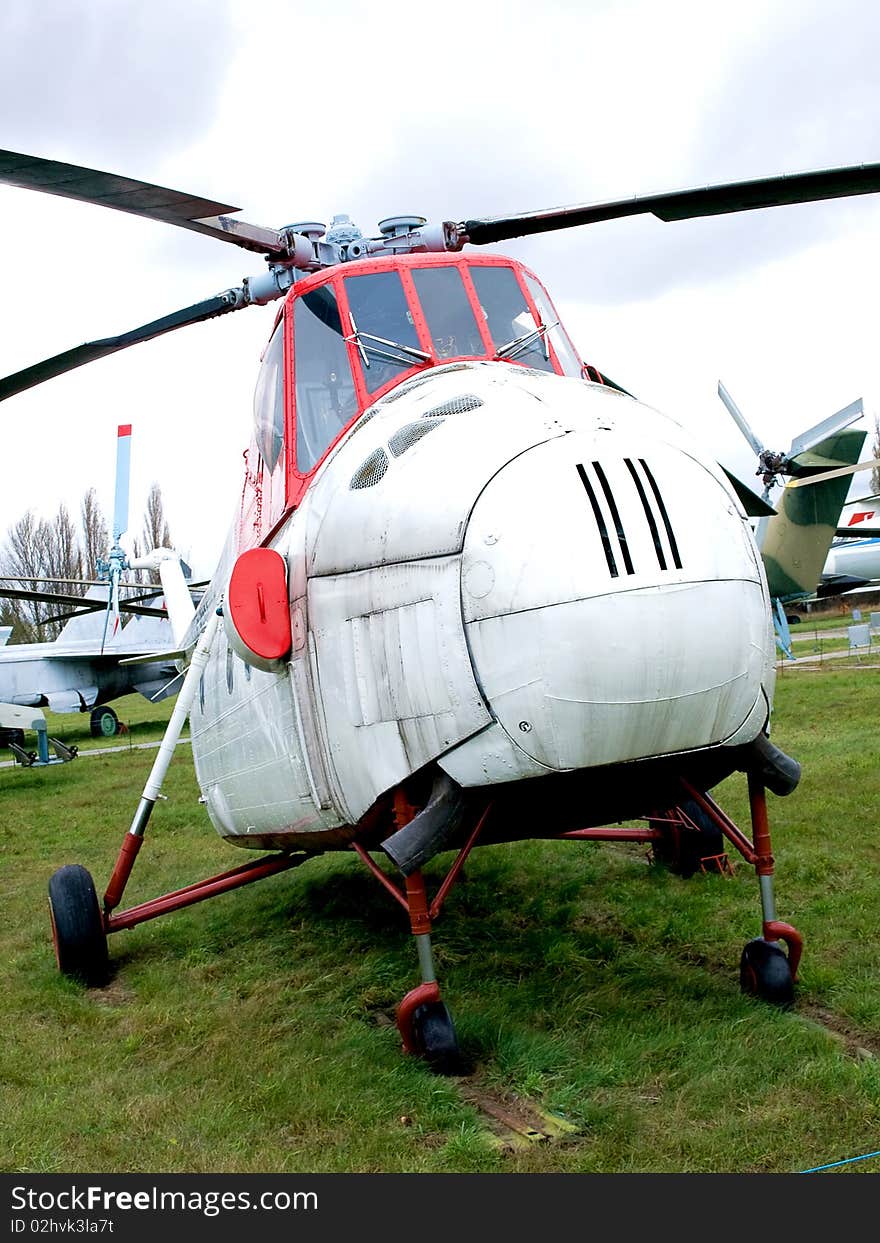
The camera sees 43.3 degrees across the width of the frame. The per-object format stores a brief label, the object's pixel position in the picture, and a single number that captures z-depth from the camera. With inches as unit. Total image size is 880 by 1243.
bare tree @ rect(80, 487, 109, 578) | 1989.4
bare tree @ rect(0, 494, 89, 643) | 2027.6
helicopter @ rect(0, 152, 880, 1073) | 152.0
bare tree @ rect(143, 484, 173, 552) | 2016.5
